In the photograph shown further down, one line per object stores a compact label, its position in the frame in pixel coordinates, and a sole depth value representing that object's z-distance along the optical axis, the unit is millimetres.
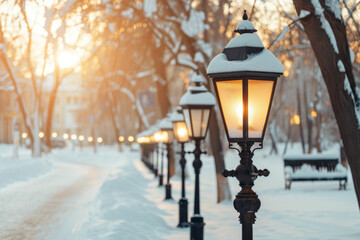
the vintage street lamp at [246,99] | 4602
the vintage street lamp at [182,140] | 11065
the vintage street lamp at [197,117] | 9148
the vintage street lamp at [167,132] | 16077
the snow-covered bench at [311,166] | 18734
